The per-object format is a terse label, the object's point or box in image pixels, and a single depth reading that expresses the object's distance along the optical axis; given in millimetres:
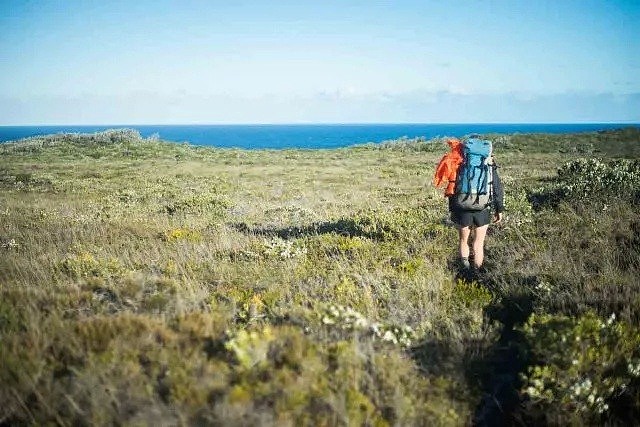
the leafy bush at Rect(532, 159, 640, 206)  10094
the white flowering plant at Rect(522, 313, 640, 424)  3475
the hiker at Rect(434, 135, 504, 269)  6227
